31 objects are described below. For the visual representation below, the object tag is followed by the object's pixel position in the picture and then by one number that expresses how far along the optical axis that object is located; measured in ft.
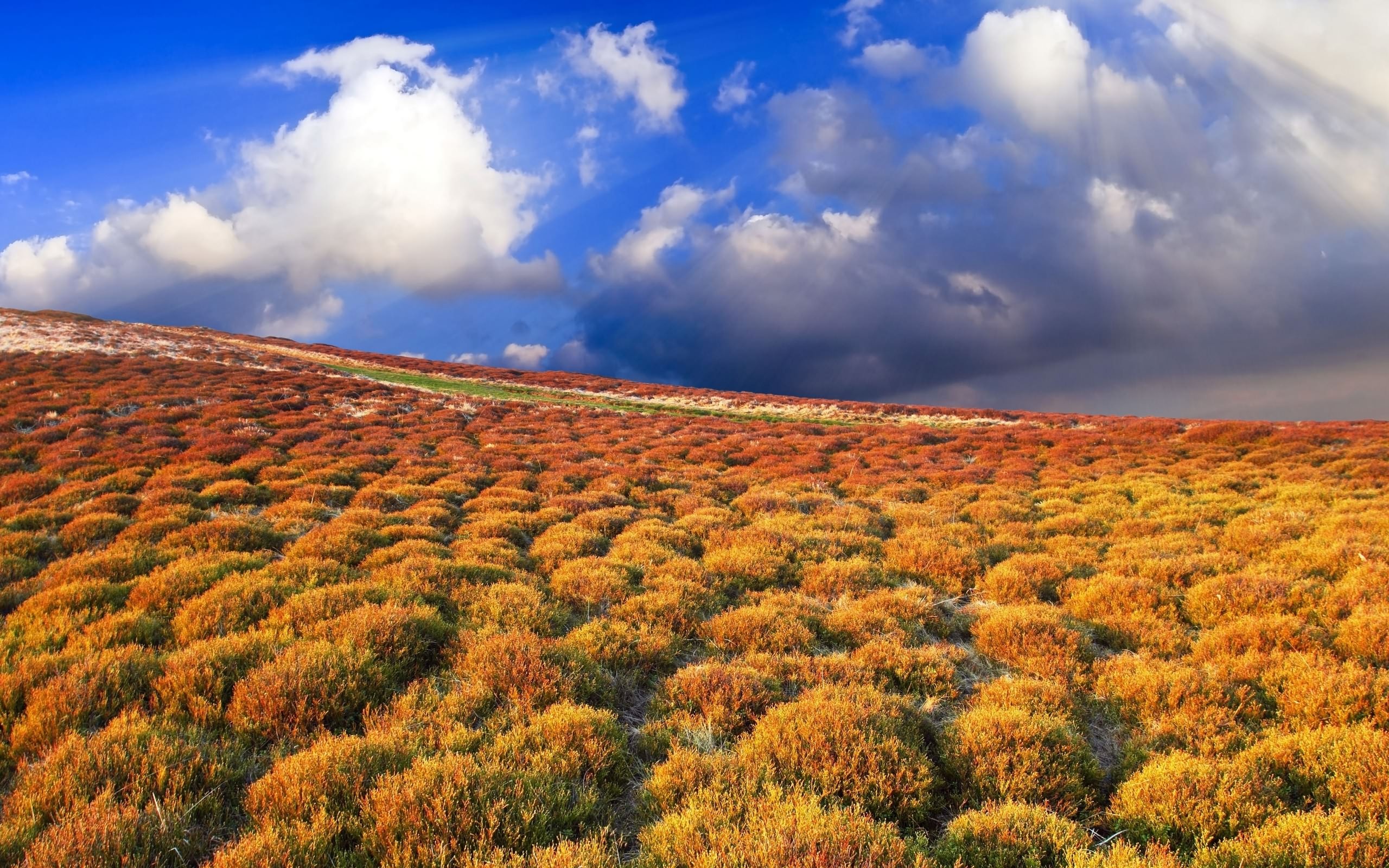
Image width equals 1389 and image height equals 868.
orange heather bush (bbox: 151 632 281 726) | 17.29
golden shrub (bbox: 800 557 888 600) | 30.14
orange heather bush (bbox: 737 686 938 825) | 15.02
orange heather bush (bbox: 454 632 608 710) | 19.10
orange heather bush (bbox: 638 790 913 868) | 12.01
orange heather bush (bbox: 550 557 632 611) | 27.43
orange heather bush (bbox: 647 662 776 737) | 18.21
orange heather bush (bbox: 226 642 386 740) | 17.01
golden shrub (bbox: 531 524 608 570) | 33.09
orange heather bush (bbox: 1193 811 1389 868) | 12.67
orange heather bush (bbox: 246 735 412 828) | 13.53
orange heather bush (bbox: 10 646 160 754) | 15.99
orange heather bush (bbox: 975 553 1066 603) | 29.89
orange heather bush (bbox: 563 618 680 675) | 22.08
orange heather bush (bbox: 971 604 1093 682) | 22.35
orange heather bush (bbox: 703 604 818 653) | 23.82
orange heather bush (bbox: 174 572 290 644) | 22.33
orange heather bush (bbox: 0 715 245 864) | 13.15
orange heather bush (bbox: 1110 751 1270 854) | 14.14
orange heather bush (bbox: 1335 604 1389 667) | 21.77
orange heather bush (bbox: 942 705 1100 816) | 15.47
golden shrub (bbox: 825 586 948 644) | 24.89
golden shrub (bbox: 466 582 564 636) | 23.90
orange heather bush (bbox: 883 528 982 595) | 32.07
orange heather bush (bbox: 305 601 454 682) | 20.65
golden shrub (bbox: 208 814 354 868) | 11.87
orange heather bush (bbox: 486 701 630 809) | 15.42
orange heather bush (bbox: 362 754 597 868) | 12.63
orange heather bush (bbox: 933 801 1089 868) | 13.20
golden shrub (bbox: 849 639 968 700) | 21.04
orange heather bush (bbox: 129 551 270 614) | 24.82
